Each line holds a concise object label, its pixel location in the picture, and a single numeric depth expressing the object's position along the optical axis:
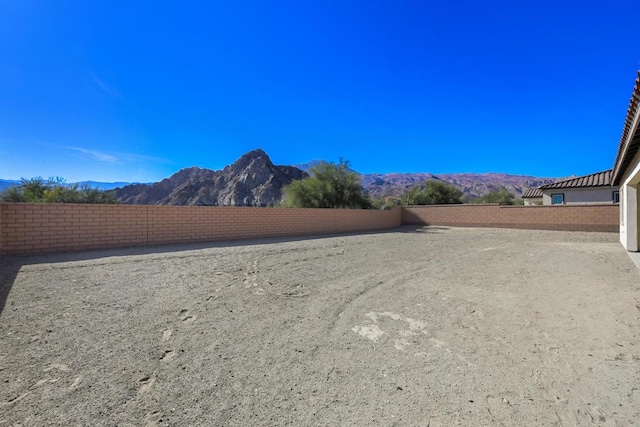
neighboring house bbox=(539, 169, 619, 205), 22.17
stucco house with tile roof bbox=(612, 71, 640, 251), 6.72
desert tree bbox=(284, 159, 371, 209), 23.80
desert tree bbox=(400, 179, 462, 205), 39.00
